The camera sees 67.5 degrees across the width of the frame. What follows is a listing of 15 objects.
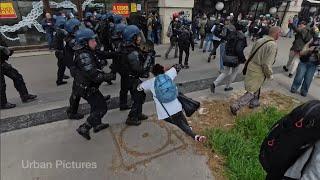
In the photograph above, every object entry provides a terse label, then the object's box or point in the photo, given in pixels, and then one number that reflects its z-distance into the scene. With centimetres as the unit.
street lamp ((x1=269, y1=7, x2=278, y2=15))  1578
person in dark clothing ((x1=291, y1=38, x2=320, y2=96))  532
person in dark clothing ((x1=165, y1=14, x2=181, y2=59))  755
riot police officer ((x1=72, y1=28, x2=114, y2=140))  338
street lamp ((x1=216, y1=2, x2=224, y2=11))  1337
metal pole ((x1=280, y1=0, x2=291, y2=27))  1626
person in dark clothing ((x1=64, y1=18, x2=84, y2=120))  434
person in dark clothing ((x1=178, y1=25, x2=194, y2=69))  710
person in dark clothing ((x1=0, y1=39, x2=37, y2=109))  452
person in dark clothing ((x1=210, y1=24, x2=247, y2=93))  525
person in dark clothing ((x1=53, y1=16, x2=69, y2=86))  544
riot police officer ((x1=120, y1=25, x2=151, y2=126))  366
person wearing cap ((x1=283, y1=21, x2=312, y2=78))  655
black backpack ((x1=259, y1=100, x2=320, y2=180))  139
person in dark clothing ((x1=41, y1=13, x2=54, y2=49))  903
